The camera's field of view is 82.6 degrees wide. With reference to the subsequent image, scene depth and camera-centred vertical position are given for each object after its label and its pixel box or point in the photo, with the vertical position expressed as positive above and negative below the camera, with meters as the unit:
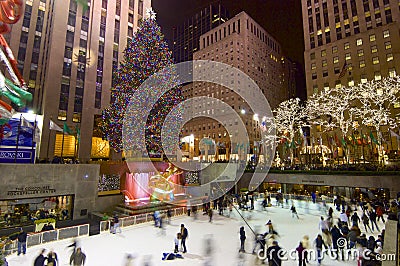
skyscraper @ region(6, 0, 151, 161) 29.16 +14.28
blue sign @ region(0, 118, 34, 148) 14.16 +1.86
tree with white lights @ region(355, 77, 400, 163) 40.04 +10.83
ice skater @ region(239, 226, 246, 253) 10.75 -3.38
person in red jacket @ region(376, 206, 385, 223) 15.19 -3.17
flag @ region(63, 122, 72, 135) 17.58 +2.67
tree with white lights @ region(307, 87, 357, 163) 44.69 +11.91
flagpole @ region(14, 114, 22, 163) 14.37 +1.10
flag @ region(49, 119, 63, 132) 16.92 +2.84
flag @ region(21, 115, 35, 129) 14.50 +2.66
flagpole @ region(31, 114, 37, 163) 15.30 +1.86
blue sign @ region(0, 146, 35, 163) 14.20 +0.63
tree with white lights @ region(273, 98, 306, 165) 31.30 +5.98
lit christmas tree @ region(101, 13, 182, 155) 20.45 +7.44
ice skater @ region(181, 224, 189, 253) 10.80 -3.40
